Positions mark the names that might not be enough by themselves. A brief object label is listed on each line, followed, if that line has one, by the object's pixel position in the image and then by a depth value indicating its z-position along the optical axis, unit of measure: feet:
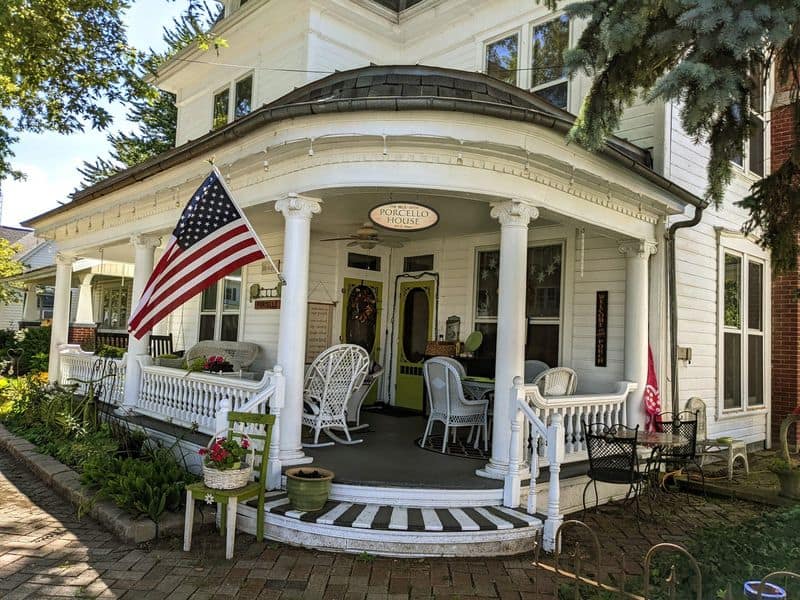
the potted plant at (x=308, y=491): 14.83
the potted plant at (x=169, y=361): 27.20
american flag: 16.39
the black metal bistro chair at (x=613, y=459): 16.52
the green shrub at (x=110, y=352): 30.98
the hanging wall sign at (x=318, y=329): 29.22
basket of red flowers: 14.07
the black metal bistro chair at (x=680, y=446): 19.01
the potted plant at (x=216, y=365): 23.77
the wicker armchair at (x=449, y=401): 20.01
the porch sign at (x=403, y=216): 18.26
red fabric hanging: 21.80
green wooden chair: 13.88
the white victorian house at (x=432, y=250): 16.08
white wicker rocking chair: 20.24
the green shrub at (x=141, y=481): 15.46
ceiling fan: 22.90
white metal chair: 23.36
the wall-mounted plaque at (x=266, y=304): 30.22
